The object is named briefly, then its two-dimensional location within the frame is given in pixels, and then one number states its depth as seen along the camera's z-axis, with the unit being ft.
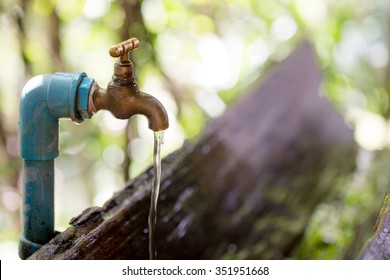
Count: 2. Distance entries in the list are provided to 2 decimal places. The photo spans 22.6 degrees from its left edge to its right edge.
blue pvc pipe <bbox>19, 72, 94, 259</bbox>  2.41
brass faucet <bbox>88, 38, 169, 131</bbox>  2.41
